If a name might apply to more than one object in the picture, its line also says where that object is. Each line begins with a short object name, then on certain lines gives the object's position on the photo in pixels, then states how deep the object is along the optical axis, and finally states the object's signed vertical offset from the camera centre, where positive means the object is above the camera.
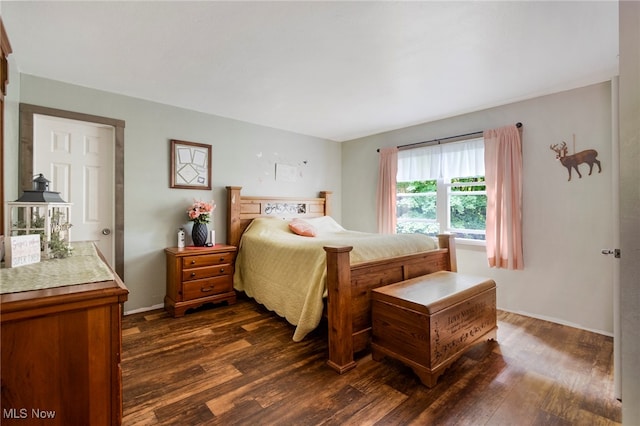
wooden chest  1.87 -0.77
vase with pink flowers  3.37 -0.06
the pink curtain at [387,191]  4.29 +0.36
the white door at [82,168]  2.74 +0.47
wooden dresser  0.84 -0.44
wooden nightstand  3.07 -0.70
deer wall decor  2.72 +0.55
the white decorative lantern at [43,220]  1.49 -0.03
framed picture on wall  3.39 +0.61
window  3.54 +0.33
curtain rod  3.42 +0.99
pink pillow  3.69 -0.18
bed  2.09 -0.49
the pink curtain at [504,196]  3.12 +0.20
